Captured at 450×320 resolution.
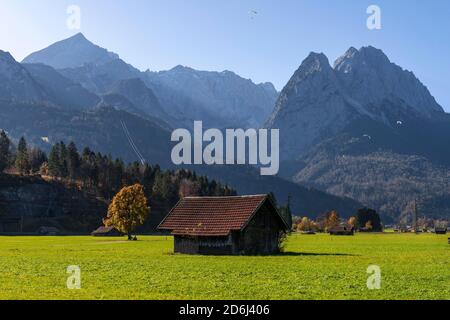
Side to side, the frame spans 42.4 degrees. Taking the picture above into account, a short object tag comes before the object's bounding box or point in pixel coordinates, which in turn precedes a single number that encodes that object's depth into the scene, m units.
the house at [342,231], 189.12
